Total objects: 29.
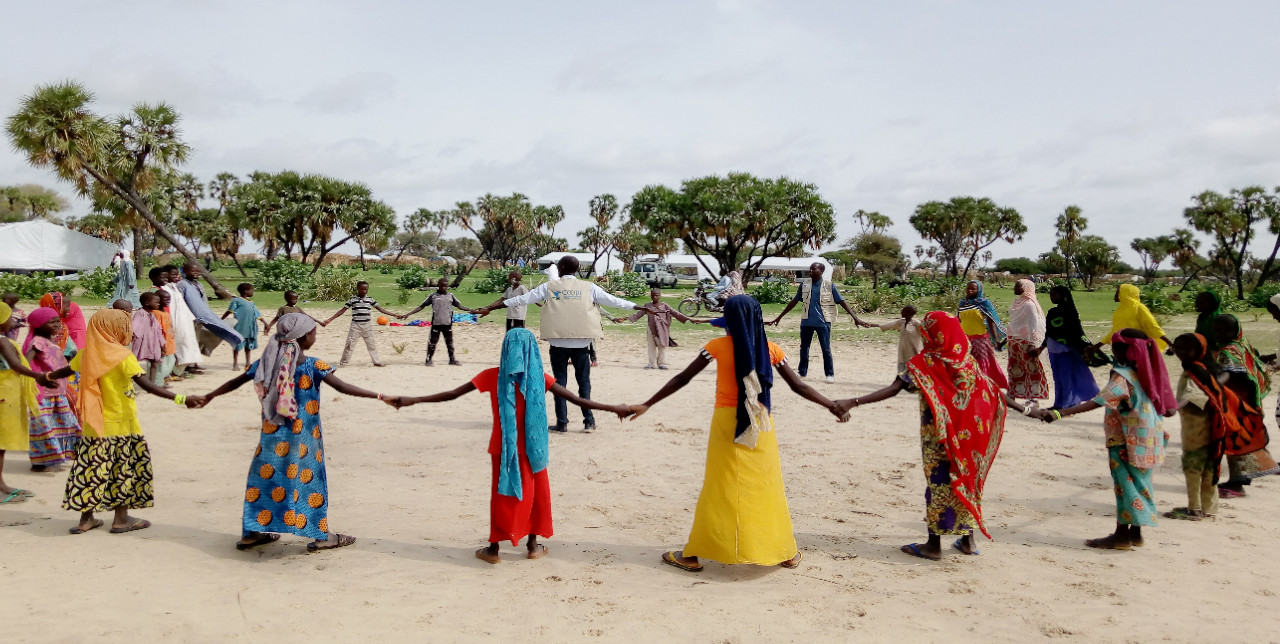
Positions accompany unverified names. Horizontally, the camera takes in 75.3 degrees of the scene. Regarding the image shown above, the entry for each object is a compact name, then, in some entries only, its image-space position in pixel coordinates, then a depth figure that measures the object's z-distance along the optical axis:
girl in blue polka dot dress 4.88
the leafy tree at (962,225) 65.69
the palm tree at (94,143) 29.39
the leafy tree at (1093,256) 63.62
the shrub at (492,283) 38.54
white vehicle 48.71
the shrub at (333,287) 31.31
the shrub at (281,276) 35.53
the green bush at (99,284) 29.45
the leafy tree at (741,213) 42.62
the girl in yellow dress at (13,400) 6.12
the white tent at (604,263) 73.19
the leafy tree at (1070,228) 63.97
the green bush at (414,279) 37.38
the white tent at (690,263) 64.53
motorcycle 27.45
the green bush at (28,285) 27.86
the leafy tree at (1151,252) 67.28
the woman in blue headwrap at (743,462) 4.57
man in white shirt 8.22
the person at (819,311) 12.35
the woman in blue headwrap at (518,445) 4.76
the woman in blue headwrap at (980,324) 9.44
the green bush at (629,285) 38.94
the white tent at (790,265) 72.73
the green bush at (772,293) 35.41
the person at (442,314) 13.94
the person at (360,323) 13.56
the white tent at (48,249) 51.81
